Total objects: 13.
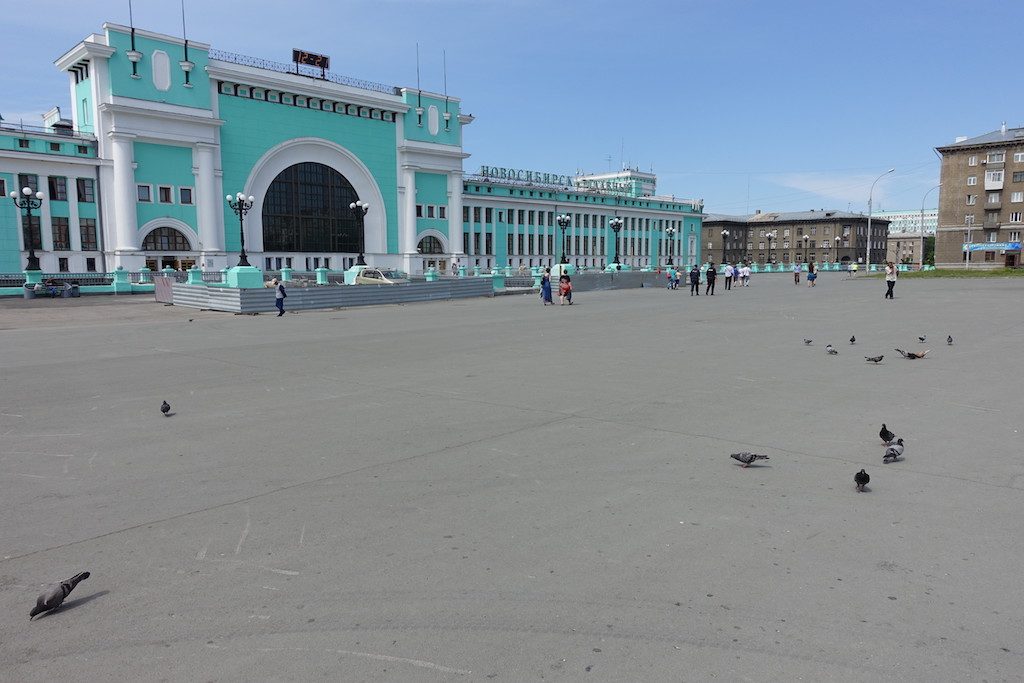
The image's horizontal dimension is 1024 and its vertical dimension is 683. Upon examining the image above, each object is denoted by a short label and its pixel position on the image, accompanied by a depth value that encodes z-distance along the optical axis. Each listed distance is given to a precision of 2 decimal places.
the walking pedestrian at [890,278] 29.59
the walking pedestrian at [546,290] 31.12
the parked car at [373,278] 38.62
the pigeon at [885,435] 6.35
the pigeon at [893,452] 6.02
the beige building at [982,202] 83.94
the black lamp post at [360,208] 44.19
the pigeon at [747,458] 5.82
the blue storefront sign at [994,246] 84.36
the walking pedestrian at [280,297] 25.08
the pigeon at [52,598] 3.58
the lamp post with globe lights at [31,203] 39.66
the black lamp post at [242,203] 39.22
